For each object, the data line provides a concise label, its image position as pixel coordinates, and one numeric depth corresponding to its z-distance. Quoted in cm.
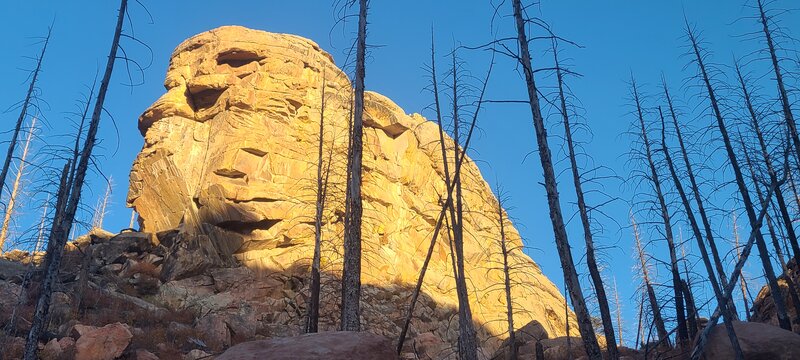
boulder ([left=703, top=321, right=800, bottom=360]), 1179
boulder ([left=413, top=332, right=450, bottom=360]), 2419
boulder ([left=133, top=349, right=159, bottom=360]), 1655
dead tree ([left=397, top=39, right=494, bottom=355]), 995
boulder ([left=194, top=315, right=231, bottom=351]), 2084
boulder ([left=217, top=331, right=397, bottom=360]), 629
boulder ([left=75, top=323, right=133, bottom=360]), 1590
